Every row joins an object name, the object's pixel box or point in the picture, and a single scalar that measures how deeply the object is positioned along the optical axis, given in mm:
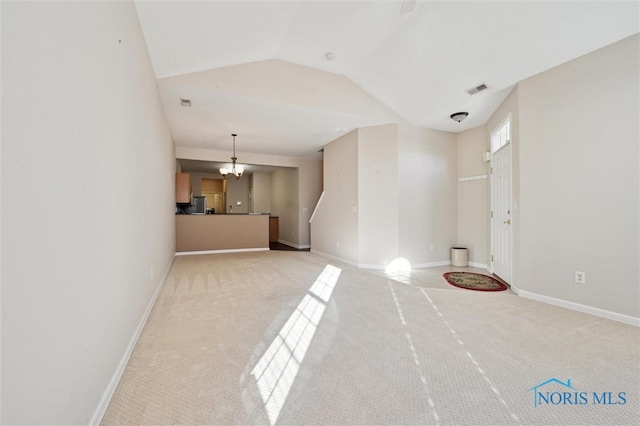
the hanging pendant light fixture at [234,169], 6664
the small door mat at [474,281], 4047
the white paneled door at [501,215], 4223
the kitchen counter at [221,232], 7258
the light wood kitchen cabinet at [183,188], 6711
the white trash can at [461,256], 5577
